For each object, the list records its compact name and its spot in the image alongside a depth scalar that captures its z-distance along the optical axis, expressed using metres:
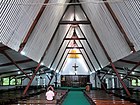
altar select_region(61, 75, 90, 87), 22.48
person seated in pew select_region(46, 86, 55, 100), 6.63
